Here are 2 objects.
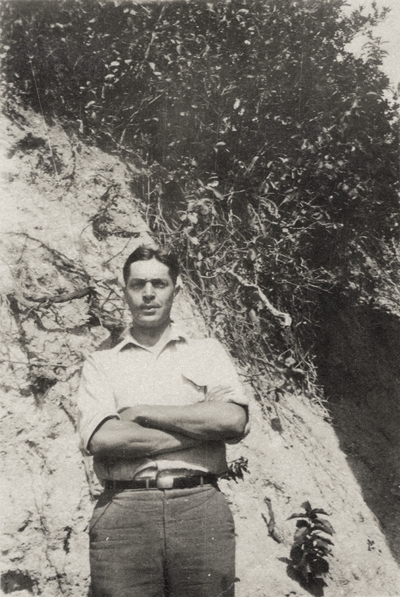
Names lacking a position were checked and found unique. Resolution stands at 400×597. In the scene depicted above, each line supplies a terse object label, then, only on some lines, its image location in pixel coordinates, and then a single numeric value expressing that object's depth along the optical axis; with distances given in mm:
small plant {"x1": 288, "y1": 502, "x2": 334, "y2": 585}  4070
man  2426
